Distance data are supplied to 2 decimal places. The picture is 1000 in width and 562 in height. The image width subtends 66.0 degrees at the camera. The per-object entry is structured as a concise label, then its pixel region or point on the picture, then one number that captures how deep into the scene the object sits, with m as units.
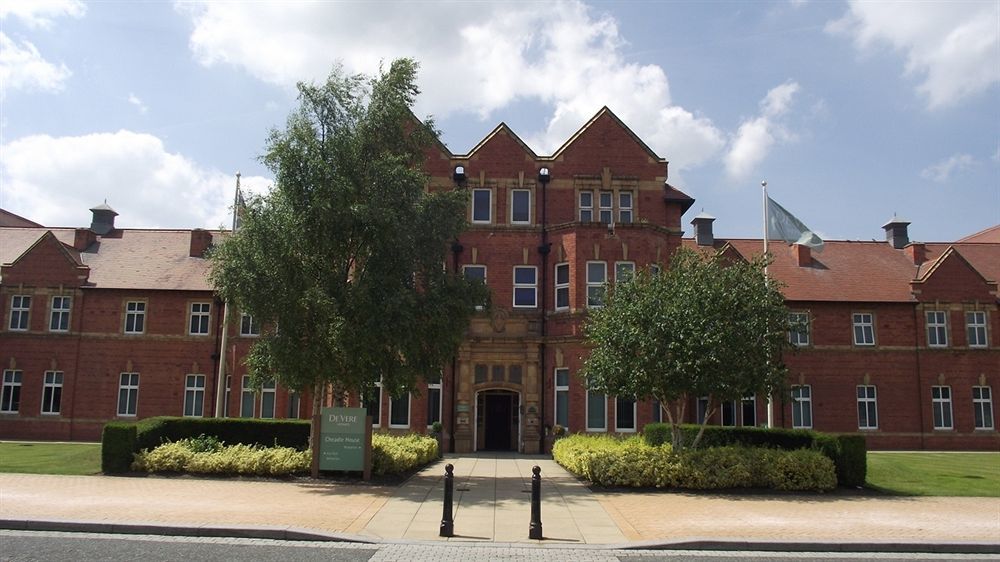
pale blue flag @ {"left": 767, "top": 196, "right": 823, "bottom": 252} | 29.11
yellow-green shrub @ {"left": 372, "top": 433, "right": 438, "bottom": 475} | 19.14
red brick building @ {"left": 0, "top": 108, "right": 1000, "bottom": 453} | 30.33
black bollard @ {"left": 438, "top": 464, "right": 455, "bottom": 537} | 11.75
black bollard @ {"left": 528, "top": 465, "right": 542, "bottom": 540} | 11.70
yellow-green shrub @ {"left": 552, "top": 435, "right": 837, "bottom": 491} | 17.62
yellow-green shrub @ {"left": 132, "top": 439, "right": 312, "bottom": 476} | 18.34
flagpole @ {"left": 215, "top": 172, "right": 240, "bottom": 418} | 26.91
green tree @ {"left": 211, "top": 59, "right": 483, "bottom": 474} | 18.70
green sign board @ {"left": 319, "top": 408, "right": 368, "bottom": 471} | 18.30
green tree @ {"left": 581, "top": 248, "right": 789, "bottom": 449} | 18.62
